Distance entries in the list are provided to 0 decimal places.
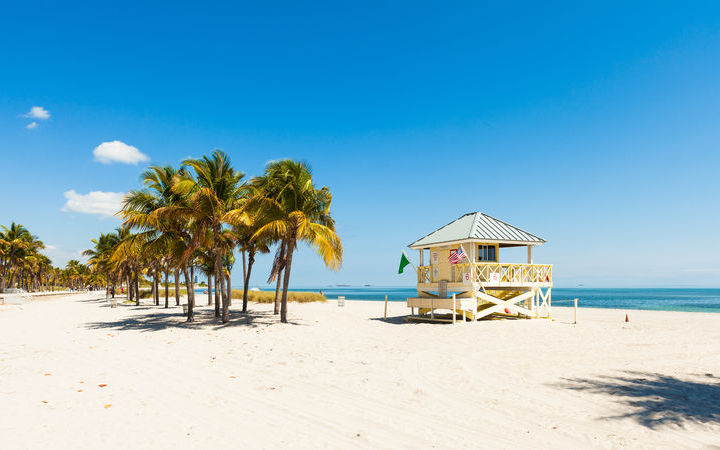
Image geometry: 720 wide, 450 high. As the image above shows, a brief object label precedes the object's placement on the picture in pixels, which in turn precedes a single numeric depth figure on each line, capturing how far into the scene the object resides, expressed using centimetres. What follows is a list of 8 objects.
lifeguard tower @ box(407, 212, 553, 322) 1989
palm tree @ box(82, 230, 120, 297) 4502
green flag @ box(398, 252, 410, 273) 2125
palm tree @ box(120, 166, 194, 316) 1736
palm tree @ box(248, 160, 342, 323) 1712
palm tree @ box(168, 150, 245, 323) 1645
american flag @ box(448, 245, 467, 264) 1878
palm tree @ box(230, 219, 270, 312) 1962
